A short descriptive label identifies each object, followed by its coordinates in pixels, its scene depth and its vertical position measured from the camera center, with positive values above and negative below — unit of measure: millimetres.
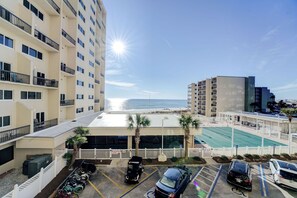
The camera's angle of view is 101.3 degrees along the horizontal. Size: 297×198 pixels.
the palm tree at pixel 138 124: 13401 -2880
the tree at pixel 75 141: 11529 -4274
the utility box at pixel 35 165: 10025 -5769
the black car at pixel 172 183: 7956 -5912
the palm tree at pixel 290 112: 16060 -1538
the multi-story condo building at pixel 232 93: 50881 +2675
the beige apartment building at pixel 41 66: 11050 +3762
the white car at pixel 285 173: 9528 -5975
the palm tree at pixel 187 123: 13495 -2746
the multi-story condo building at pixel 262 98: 54221 +906
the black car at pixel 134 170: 10050 -6205
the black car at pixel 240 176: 9204 -5945
